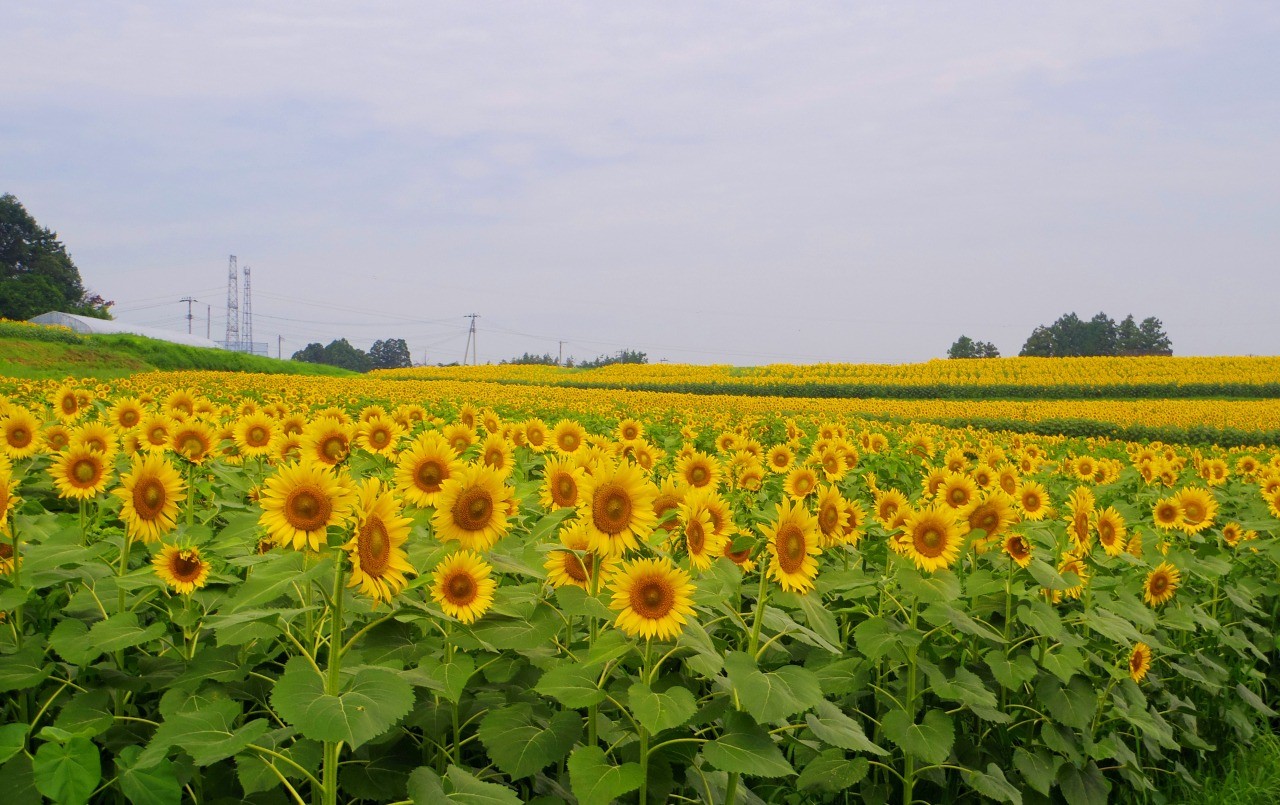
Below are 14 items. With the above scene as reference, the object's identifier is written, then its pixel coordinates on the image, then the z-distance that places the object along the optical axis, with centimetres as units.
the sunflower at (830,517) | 264
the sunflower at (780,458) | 494
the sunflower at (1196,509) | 458
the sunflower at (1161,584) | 372
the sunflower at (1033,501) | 360
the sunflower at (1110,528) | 336
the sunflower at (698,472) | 321
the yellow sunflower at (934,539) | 263
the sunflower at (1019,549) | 286
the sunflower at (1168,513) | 459
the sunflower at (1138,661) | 346
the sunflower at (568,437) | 369
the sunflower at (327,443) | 258
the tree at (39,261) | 5972
